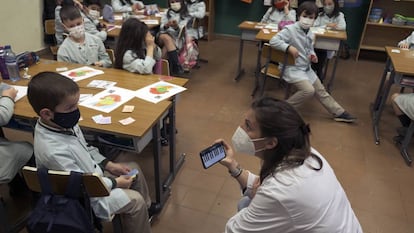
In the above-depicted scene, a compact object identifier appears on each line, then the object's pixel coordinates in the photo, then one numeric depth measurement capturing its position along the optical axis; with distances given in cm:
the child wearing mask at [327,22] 427
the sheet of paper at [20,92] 206
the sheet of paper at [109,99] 201
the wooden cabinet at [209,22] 611
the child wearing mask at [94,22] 374
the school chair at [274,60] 335
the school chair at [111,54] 296
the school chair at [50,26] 404
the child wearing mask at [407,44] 363
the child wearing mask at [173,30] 418
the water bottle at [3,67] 230
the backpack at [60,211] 136
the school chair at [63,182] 135
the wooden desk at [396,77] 293
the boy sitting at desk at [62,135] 147
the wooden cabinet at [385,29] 539
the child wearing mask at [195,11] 473
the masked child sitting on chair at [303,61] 326
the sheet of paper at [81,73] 243
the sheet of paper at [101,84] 228
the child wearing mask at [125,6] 497
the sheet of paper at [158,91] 214
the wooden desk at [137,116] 180
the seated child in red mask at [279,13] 480
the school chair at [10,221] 185
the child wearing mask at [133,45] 261
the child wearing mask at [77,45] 275
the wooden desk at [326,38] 385
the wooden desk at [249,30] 422
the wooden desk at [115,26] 379
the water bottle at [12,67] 229
